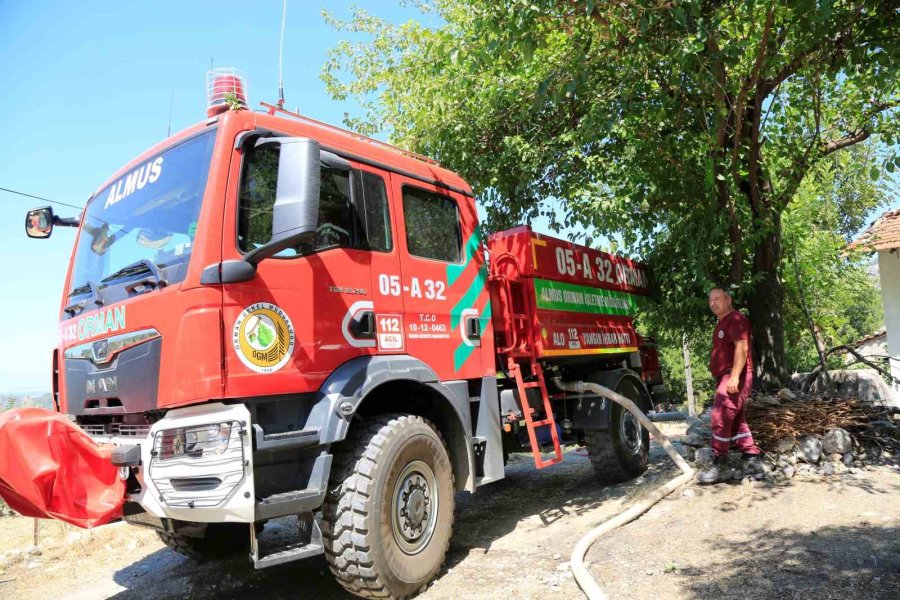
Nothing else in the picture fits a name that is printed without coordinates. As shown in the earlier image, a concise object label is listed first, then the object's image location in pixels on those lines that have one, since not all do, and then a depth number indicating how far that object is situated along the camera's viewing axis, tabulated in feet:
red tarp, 9.63
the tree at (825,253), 32.42
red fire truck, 9.91
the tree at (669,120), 18.33
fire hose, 11.55
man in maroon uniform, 18.22
